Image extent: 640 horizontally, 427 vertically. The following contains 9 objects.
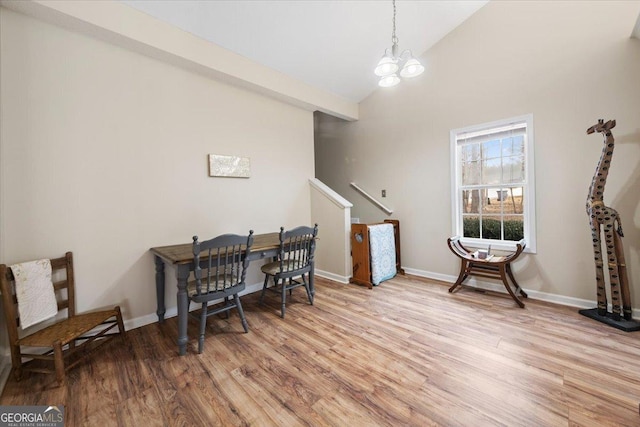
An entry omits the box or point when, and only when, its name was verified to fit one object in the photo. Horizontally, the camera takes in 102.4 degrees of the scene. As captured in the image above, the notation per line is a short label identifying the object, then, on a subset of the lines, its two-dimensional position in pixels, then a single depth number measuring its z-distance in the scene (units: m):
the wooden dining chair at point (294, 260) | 2.65
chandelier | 2.23
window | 2.96
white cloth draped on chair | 1.75
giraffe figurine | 2.25
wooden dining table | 2.02
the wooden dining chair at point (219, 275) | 2.03
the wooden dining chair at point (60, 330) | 1.68
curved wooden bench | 2.76
